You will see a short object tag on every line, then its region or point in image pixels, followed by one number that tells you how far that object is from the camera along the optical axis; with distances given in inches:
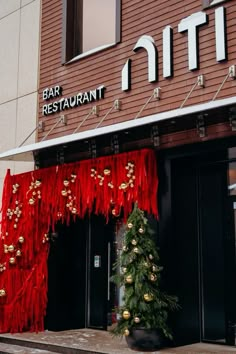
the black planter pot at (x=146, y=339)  302.8
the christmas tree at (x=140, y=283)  304.0
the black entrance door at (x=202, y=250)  324.5
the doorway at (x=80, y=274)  391.2
